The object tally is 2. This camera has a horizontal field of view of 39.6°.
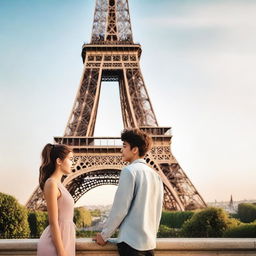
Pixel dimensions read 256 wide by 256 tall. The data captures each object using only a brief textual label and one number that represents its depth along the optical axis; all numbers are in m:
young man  2.89
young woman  2.94
